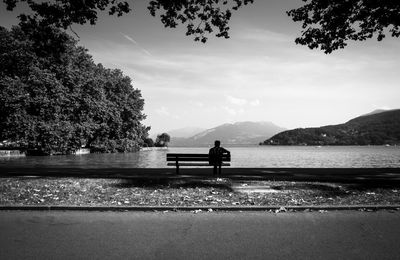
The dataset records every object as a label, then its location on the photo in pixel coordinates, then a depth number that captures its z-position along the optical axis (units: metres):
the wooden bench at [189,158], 15.20
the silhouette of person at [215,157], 14.79
